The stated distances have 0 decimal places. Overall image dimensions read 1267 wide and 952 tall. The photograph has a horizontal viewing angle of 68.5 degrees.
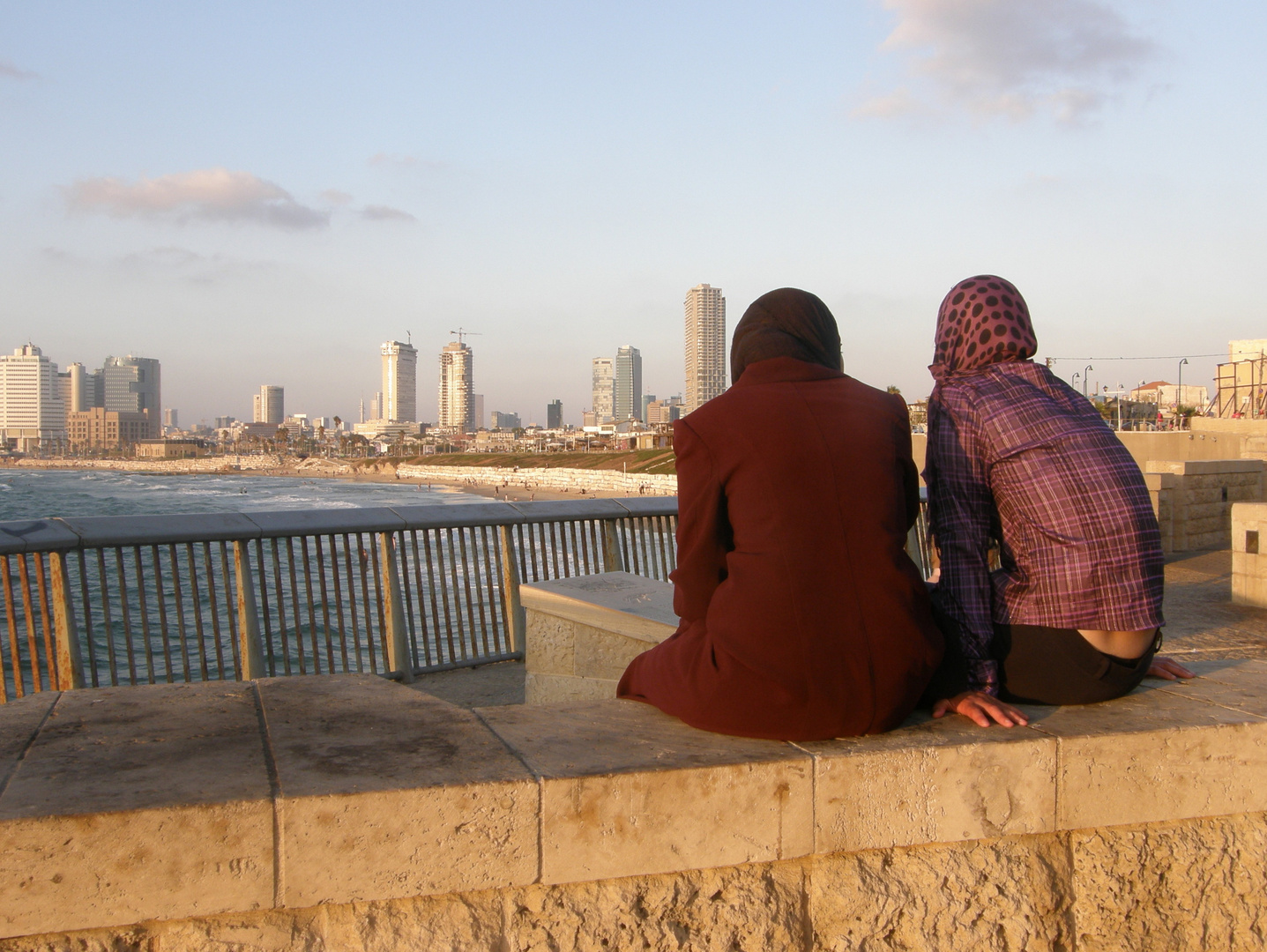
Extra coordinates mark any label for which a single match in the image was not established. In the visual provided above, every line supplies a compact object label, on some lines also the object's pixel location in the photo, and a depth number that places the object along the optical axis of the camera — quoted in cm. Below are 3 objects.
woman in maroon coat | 223
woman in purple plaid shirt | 254
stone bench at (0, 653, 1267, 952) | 172
